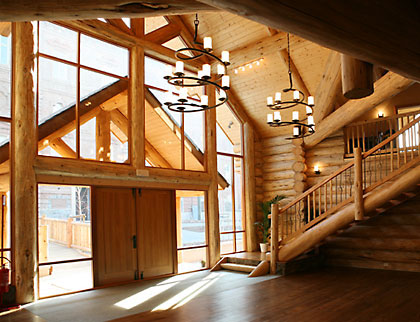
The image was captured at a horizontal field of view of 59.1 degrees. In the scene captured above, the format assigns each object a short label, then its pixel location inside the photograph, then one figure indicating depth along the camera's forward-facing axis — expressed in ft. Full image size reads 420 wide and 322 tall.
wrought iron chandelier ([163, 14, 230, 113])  16.88
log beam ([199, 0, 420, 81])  6.54
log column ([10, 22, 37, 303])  21.23
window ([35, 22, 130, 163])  23.94
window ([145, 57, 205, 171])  29.48
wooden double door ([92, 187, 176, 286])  25.49
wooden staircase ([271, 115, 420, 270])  24.67
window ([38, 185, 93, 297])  22.93
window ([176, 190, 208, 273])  31.14
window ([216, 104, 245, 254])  35.73
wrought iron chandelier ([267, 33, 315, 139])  23.44
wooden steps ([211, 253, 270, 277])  27.76
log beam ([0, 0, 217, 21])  7.36
